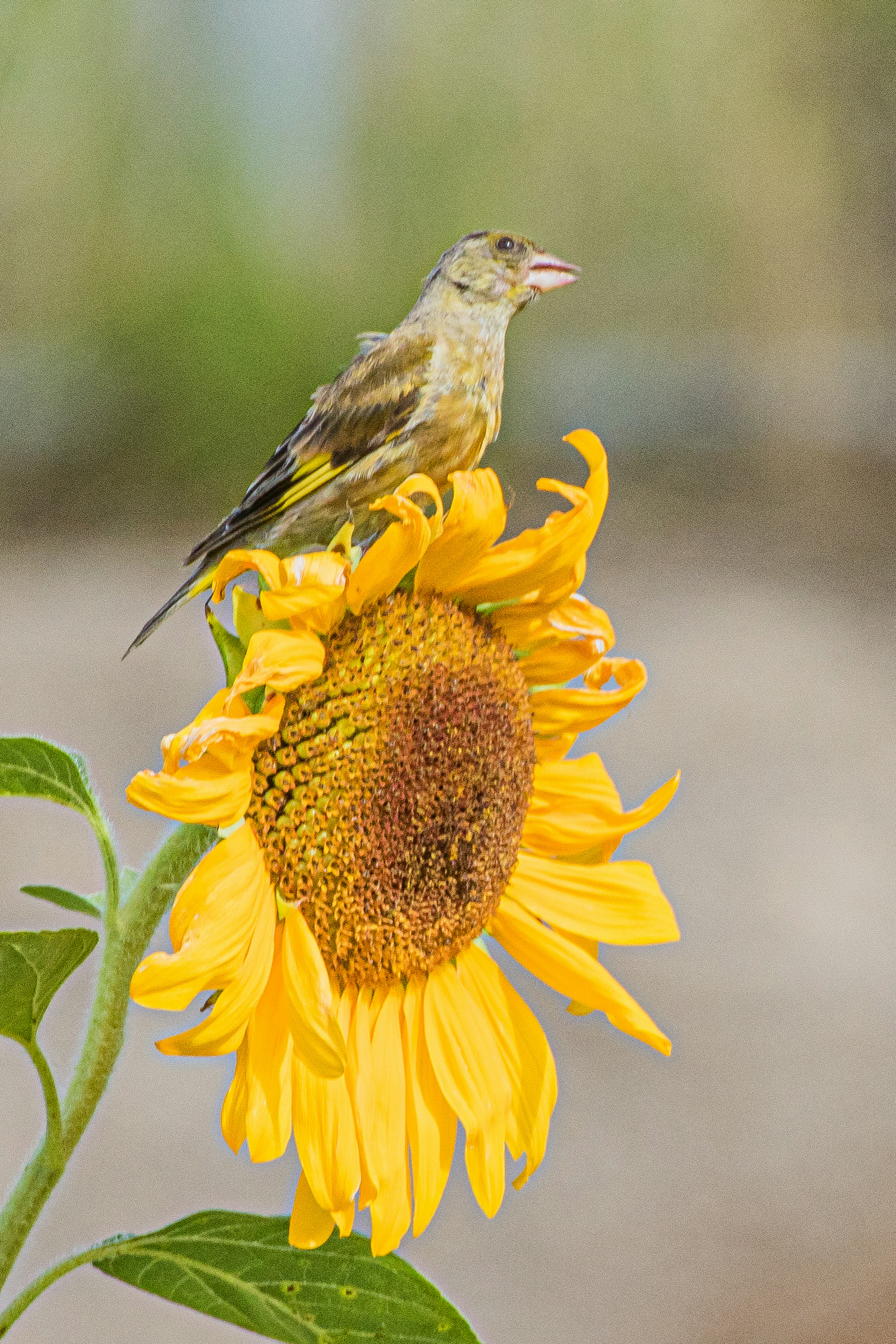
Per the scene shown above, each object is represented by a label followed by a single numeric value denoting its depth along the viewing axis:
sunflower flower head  4.30
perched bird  4.34
